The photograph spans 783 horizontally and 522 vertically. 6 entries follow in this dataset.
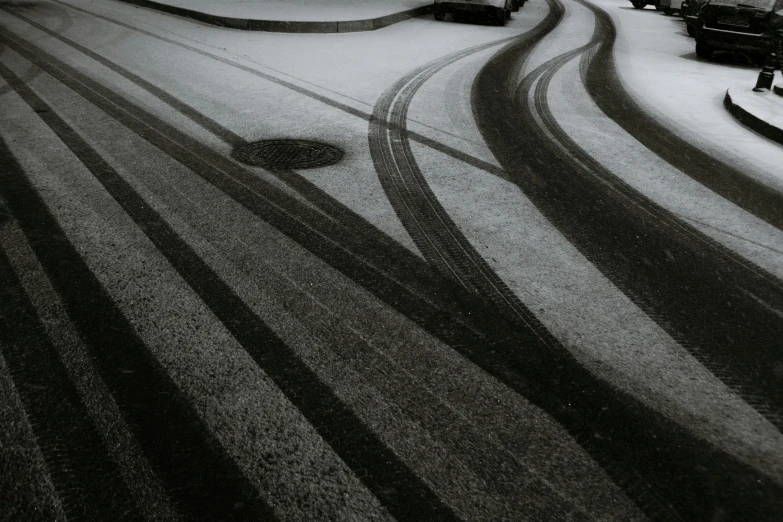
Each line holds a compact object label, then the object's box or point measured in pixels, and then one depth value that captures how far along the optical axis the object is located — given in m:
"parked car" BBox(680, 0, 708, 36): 16.48
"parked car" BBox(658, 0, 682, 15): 24.36
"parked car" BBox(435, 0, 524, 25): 17.05
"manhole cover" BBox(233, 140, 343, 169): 5.82
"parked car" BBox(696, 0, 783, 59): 11.73
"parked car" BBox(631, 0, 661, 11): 26.07
